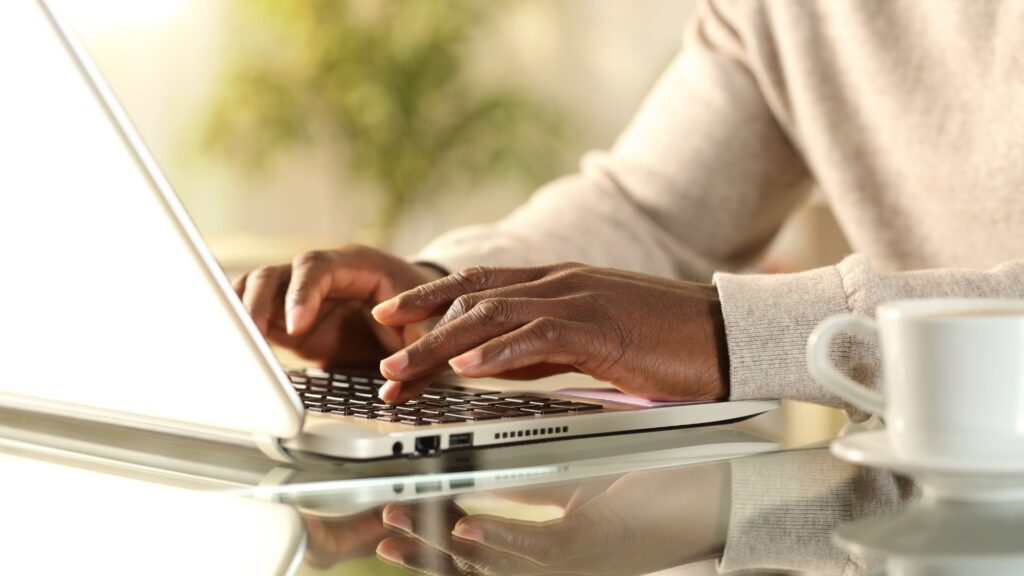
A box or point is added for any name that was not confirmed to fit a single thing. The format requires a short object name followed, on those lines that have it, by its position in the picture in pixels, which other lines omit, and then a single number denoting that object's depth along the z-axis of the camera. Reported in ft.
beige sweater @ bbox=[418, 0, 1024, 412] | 4.79
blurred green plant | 16.20
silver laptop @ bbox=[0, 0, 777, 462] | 3.08
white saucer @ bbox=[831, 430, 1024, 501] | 2.78
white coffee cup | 2.78
